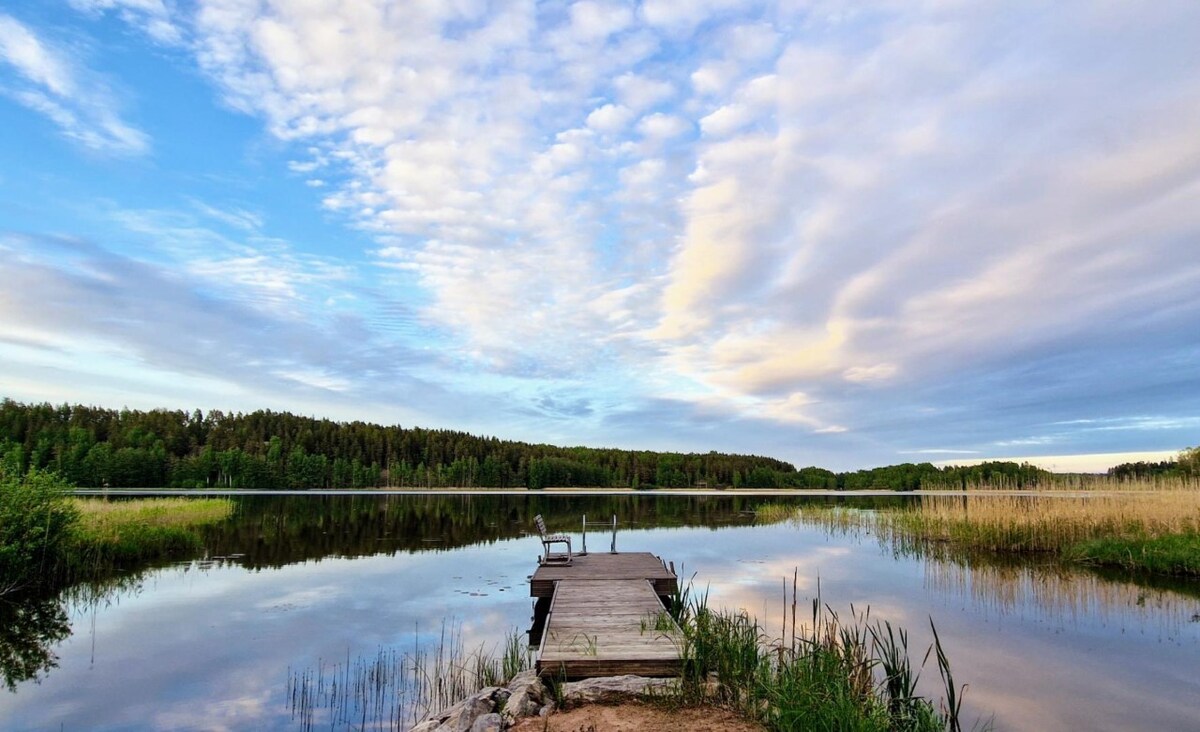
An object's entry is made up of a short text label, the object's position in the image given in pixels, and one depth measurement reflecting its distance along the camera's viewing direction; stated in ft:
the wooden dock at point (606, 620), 28.27
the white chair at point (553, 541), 60.36
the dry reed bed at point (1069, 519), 78.18
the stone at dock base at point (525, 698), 23.75
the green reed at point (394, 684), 31.01
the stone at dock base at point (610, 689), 25.20
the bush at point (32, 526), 54.90
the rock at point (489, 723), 22.27
